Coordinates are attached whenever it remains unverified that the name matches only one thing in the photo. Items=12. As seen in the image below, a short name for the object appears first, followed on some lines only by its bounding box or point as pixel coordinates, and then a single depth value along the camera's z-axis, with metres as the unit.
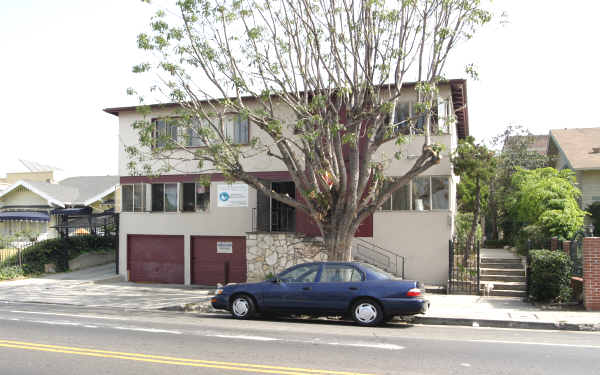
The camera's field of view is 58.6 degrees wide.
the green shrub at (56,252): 23.69
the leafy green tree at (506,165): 30.44
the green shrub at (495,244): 29.34
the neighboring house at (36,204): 29.81
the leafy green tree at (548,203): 17.30
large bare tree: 13.44
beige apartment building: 17.67
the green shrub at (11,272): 22.44
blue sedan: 10.91
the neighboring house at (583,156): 23.08
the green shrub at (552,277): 13.36
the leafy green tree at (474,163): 17.25
